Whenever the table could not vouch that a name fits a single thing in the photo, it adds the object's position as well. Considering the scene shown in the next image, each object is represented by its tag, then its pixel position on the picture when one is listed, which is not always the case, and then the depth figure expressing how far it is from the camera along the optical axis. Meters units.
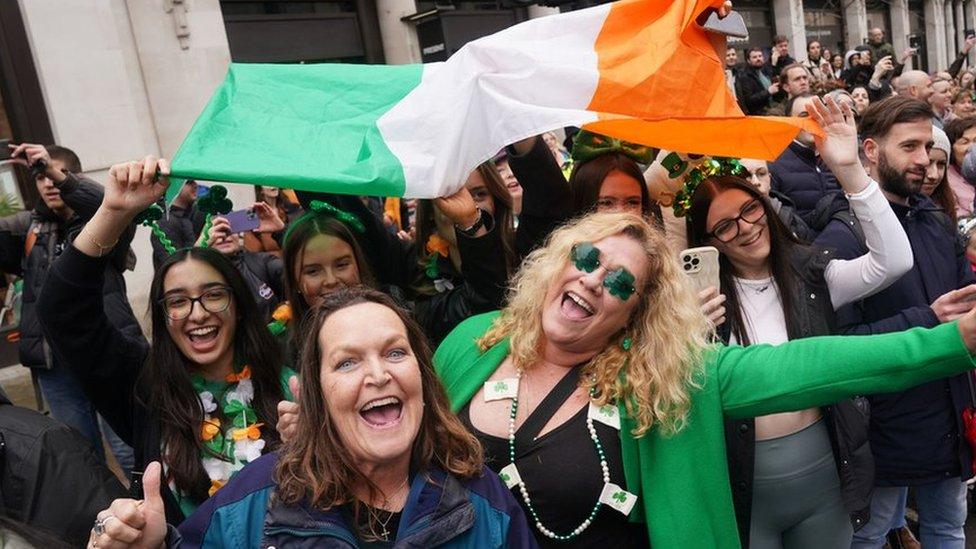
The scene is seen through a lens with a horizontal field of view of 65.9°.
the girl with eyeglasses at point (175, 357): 2.25
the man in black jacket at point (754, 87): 8.84
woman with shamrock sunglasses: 1.94
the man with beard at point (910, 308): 2.98
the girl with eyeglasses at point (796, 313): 2.47
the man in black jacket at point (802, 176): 4.52
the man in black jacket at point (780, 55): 10.50
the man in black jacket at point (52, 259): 3.45
